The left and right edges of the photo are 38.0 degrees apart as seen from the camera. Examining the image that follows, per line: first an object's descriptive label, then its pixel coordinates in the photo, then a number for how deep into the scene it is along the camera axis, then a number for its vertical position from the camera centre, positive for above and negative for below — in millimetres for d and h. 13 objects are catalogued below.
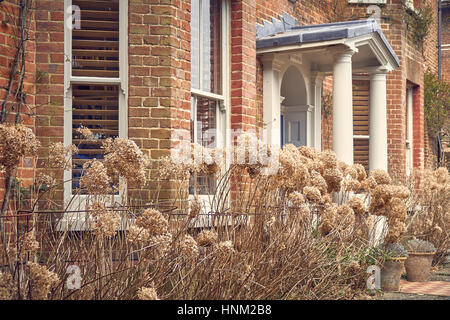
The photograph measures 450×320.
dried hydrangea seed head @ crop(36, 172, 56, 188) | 4196 -92
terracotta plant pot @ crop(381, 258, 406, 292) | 7016 -1190
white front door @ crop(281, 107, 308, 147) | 10383 +590
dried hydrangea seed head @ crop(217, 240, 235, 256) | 3771 -483
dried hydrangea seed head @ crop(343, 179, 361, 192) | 6523 -214
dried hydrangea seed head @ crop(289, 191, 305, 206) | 5227 -273
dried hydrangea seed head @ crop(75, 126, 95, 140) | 4566 +235
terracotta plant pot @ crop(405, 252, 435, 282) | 7816 -1213
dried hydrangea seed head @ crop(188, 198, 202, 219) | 3969 -257
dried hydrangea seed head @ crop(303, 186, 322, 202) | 5391 -241
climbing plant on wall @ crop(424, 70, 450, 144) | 15039 +1414
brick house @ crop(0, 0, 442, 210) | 5770 +1005
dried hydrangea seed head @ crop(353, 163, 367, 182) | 6898 -78
